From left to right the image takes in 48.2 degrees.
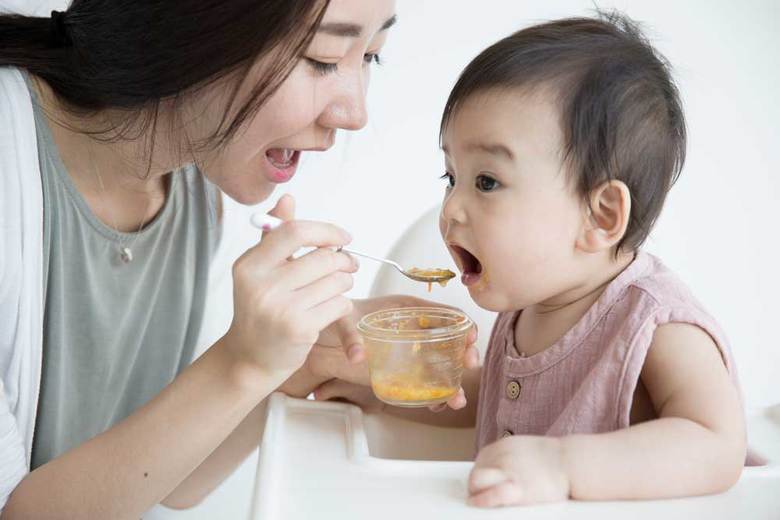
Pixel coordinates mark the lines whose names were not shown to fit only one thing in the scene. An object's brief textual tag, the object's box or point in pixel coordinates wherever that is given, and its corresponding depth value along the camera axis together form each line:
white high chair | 0.84
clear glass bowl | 1.02
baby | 1.03
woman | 1.00
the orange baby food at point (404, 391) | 1.04
